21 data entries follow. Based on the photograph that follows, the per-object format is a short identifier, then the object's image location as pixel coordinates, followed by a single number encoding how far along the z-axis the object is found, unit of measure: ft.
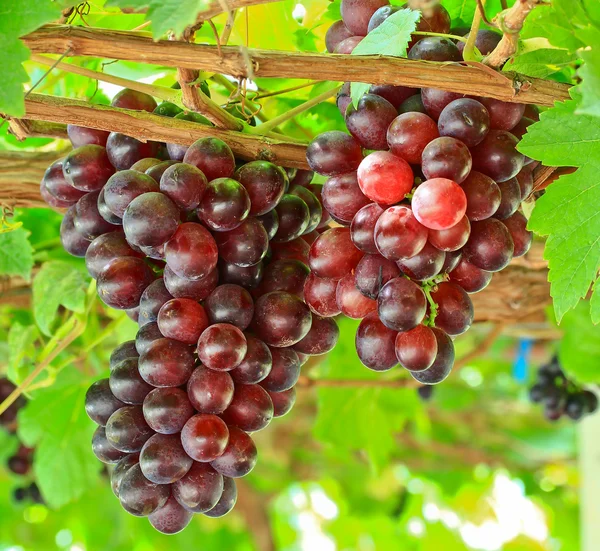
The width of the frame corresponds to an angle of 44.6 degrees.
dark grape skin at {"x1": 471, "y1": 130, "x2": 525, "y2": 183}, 2.62
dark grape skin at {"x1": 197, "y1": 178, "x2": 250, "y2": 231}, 2.64
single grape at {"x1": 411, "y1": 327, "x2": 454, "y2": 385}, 2.70
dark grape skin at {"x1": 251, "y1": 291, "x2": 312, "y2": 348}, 2.77
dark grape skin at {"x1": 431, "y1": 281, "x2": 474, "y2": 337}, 2.74
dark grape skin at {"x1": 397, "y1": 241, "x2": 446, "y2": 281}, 2.51
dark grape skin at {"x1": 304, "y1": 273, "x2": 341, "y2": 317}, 2.81
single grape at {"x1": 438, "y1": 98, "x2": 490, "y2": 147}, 2.55
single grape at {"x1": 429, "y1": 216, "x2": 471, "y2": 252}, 2.49
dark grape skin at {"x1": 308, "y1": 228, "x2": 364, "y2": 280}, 2.71
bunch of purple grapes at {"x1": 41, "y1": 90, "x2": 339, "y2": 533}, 2.61
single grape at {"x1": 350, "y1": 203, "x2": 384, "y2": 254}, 2.56
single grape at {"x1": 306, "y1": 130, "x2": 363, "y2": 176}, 2.67
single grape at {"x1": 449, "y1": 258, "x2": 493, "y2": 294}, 2.76
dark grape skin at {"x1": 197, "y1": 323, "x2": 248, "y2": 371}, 2.61
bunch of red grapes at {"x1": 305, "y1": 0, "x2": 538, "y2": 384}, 2.48
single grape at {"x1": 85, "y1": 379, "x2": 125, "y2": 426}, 2.84
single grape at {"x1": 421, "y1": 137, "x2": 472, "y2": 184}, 2.47
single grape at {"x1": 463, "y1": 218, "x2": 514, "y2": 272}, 2.62
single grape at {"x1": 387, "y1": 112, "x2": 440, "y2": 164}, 2.57
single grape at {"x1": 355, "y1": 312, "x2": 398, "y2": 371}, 2.68
